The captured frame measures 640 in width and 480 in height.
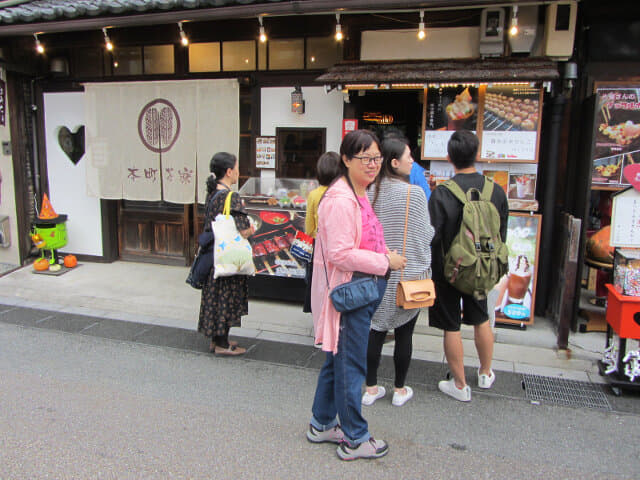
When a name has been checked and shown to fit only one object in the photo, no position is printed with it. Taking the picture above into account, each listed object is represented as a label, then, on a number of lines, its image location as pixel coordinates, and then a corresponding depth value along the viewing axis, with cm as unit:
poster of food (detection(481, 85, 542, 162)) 516
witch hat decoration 732
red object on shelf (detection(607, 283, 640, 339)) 378
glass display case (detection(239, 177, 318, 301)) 577
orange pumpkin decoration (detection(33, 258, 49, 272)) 739
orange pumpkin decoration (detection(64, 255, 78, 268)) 755
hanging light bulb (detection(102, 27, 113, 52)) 621
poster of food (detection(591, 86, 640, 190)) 516
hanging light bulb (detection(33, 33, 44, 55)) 653
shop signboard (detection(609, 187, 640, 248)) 388
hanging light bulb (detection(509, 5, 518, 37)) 468
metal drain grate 380
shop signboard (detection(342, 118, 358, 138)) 620
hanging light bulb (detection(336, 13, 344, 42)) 522
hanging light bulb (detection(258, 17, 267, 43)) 556
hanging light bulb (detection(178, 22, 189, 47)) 586
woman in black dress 432
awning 494
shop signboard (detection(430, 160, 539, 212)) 537
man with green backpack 351
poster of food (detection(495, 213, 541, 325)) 517
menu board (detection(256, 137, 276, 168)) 674
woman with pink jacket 270
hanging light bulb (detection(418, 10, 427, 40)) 497
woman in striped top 326
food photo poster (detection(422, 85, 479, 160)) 538
